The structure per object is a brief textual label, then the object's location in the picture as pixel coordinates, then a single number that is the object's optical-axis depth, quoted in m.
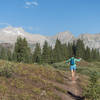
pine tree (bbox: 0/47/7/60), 104.43
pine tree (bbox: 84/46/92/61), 114.62
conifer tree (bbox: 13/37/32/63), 72.11
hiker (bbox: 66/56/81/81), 15.49
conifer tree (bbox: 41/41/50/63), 88.81
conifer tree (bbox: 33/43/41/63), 89.28
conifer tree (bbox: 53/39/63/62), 98.15
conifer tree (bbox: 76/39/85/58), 116.87
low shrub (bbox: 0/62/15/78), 12.66
